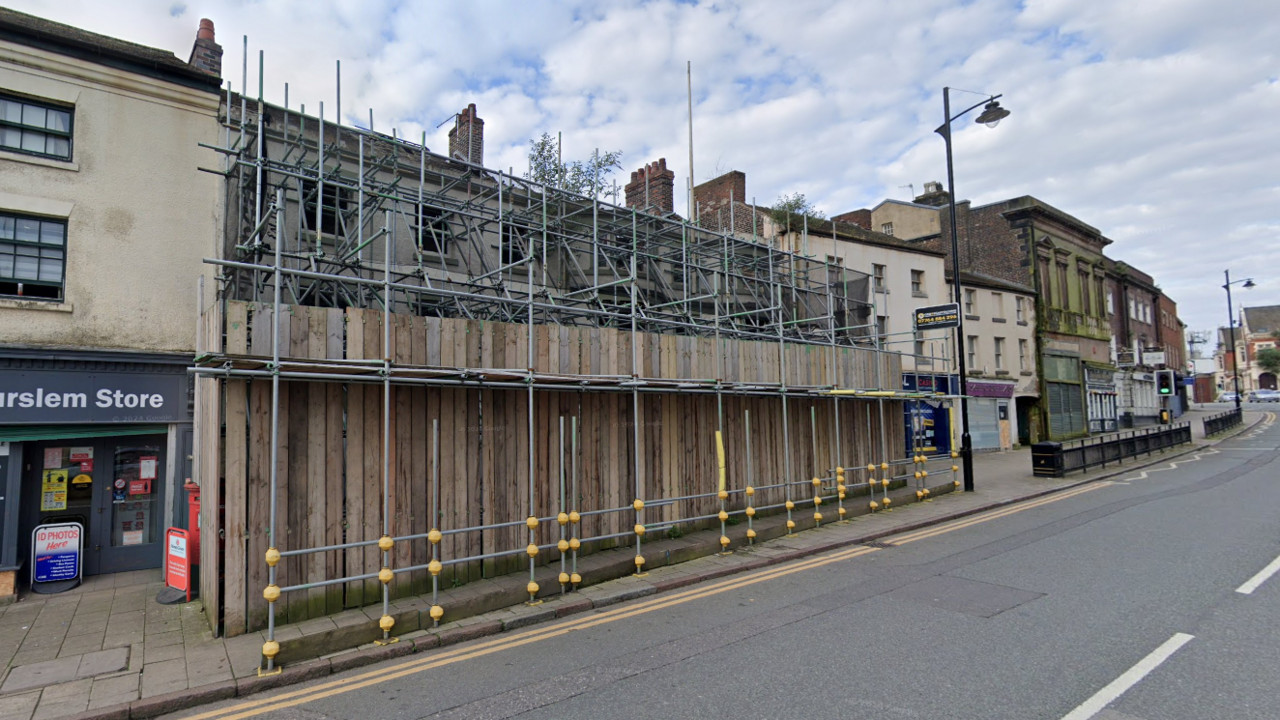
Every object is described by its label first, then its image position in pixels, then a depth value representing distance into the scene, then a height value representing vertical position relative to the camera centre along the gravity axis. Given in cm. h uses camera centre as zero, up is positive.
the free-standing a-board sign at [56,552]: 881 -185
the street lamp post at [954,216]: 1585 +472
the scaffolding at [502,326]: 665 +101
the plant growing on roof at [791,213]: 2270 +685
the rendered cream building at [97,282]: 945 +208
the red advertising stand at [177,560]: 798 -186
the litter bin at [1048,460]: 1845 -202
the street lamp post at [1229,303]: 4044 +512
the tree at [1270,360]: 9244 +347
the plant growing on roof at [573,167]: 2323 +867
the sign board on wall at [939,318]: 1545 +183
